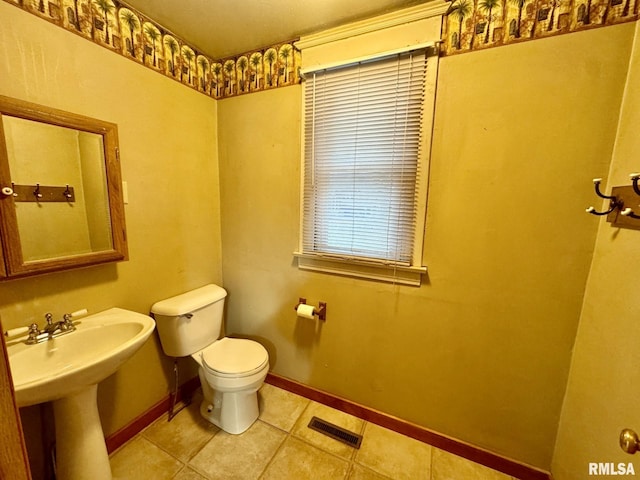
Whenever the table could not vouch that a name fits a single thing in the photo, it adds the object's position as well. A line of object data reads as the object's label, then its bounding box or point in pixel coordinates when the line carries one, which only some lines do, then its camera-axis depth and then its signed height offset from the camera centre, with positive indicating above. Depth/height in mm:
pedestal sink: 928 -672
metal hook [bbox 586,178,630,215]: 943 +33
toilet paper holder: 1658 -673
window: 1344 +217
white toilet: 1439 -918
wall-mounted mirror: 978 +25
